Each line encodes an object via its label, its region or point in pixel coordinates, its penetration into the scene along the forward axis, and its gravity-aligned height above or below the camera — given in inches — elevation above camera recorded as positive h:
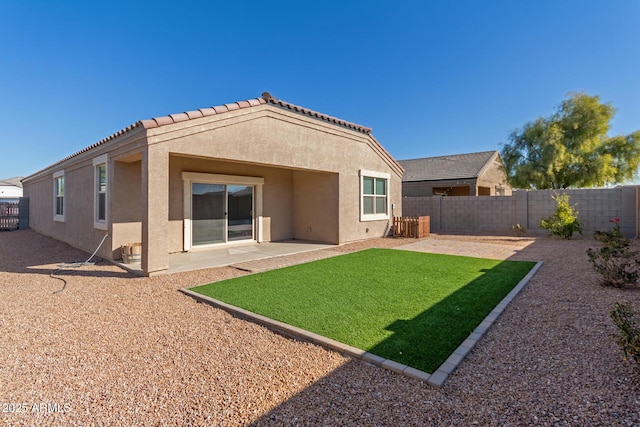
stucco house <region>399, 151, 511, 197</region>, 978.2 +130.5
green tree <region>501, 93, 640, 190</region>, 941.2 +204.4
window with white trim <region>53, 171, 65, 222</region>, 526.5 +34.8
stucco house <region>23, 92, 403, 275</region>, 305.1 +48.4
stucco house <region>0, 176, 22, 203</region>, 1219.6 +106.8
